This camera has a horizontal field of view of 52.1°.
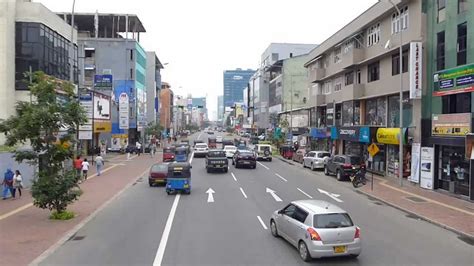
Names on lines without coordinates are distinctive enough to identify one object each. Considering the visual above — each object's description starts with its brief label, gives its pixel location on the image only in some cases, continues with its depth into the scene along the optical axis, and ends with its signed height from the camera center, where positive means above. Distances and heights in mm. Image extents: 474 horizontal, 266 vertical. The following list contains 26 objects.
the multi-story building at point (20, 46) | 39250 +6693
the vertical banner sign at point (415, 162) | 29927 -2009
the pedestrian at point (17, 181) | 24209 -2767
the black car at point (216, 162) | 38719 -2700
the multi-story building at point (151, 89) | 109812 +8983
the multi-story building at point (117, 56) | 78688 +11796
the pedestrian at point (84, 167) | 32141 -2710
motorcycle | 30453 -3112
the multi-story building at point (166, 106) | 136250 +6493
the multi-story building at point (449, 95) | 24750 +1979
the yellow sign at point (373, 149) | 29344 -1163
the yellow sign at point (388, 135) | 32531 -374
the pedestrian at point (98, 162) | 35844 -2605
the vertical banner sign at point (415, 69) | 29069 +3692
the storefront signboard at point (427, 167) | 28375 -2190
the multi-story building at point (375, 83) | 30886 +3744
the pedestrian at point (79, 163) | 31025 -2382
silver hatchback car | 12148 -2653
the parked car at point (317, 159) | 41744 -2590
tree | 17875 -298
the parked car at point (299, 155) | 50656 -2805
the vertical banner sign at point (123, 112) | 62731 +1980
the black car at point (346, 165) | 33656 -2477
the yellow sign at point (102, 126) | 53981 +97
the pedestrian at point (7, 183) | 23594 -2800
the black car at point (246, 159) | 43031 -2714
